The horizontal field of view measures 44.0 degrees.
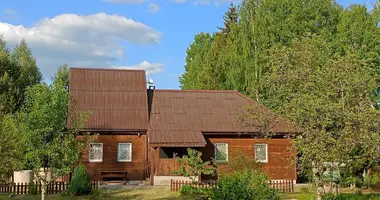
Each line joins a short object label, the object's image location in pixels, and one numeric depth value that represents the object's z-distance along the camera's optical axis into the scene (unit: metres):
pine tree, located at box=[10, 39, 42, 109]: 47.39
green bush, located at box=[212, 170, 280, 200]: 13.98
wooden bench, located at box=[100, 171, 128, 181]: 29.11
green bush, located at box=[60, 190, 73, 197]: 22.60
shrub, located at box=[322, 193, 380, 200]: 19.02
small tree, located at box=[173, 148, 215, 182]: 24.25
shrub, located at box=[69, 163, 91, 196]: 22.45
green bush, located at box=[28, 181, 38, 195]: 23.22
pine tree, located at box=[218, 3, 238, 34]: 66.00
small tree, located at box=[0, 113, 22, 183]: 17.94
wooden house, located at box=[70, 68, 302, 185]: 28.23
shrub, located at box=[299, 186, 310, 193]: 22.86
